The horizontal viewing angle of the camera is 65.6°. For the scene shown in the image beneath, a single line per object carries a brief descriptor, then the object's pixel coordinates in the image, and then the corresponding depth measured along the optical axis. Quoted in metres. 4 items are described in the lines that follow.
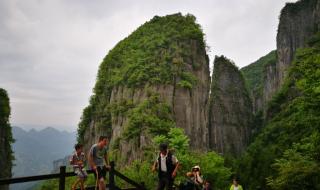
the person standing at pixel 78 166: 6.70
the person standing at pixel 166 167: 6.63
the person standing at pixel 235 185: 9.82
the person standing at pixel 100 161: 6.50
